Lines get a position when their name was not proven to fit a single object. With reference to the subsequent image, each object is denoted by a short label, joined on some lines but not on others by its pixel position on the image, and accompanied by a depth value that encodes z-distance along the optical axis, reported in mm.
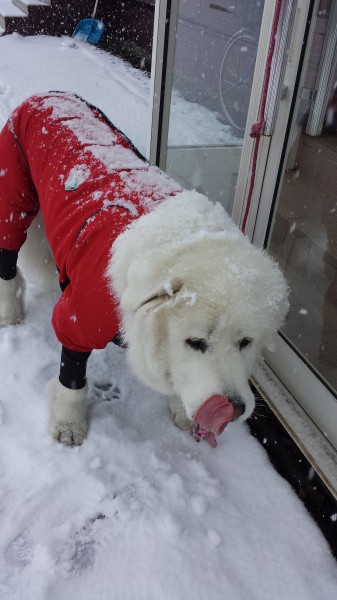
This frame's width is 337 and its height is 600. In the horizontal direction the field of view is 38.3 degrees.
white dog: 1591
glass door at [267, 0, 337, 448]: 2455
